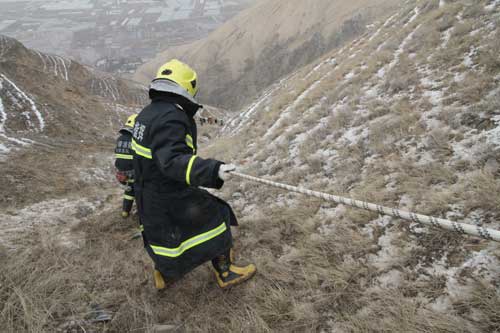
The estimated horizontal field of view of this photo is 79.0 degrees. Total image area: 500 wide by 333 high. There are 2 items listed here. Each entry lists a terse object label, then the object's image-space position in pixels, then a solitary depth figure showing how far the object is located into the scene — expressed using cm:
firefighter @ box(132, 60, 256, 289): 230
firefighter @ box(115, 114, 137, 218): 509
